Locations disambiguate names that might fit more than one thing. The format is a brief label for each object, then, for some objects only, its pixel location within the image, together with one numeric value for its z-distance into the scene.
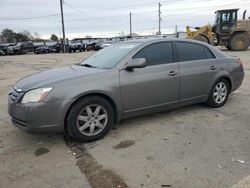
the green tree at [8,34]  55.78
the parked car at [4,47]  27.66
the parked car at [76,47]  28.25
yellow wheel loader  17.38
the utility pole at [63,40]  29.03
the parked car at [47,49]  27.61
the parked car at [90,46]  29.58
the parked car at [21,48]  27.39
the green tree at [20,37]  54.07
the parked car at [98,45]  27.71
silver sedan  2.94
